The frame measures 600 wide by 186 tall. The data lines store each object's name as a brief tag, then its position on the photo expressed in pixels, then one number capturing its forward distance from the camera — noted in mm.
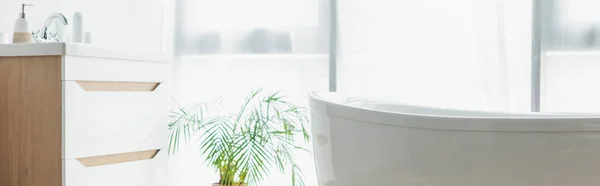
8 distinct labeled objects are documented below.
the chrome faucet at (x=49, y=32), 2337
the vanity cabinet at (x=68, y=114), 1861
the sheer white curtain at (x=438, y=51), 2672
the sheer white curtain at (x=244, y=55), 3020
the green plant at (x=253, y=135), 2680
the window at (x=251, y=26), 3023
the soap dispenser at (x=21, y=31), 2152
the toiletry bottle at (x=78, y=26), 2369
